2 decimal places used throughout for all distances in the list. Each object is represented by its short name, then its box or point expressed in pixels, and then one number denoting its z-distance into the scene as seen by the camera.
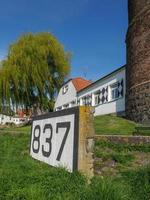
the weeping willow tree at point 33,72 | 17.12
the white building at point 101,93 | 12.95
